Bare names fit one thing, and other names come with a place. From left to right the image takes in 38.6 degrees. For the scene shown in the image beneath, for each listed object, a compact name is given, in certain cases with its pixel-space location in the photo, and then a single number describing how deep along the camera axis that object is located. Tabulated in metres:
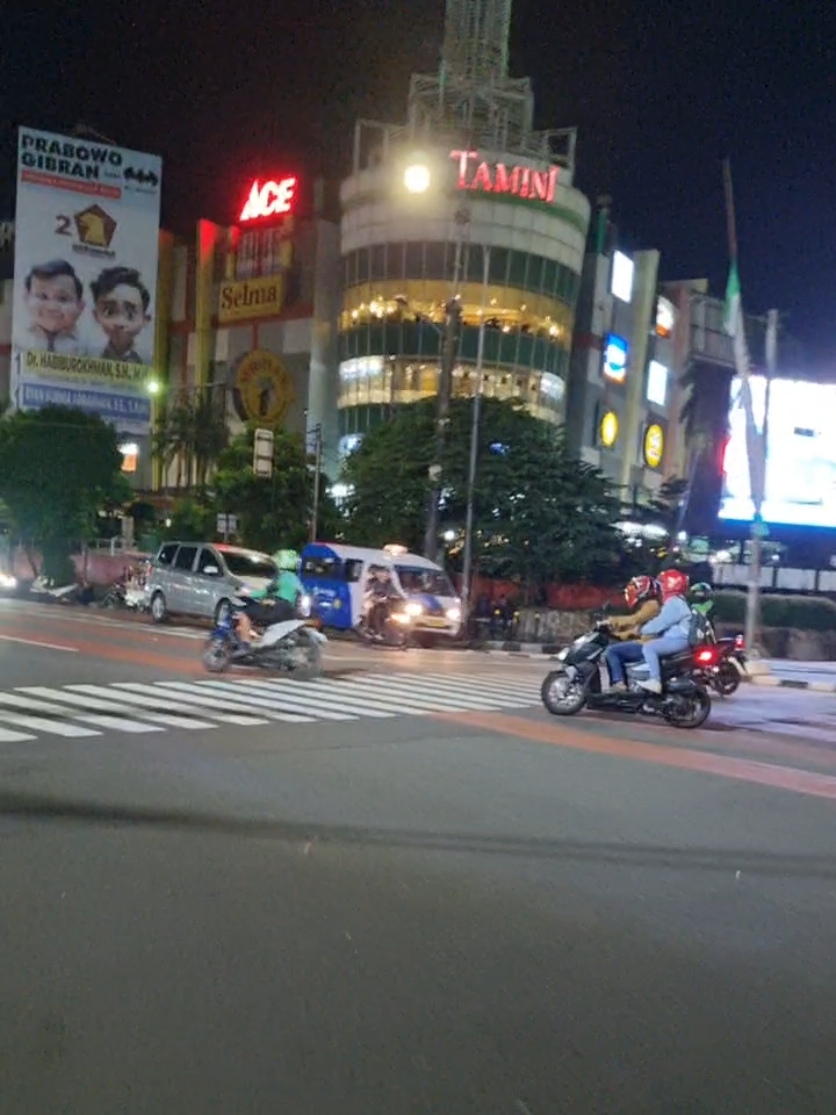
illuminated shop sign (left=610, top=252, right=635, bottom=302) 73.19
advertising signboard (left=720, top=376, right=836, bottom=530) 41.56
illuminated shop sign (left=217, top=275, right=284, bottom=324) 73.81
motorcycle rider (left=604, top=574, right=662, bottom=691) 13.99
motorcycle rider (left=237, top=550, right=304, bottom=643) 17.50
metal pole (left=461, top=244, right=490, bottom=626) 31.33
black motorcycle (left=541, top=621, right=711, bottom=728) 13.91
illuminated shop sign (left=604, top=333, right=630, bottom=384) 72.06
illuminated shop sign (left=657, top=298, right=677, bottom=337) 81.00
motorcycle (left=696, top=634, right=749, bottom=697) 17.77
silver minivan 26.73
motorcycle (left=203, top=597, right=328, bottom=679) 17.19
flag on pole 24.52
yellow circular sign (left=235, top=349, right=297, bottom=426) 73.00
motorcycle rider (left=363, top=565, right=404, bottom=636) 25.98
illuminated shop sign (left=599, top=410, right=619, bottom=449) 72.88
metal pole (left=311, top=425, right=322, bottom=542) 38.97
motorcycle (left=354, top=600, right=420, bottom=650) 25.89
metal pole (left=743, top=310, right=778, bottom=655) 25.03
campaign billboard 66.38
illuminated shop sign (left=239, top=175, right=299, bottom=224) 74.31
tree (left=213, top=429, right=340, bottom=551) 43.06
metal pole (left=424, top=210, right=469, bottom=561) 32.09
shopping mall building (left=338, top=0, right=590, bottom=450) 61.22
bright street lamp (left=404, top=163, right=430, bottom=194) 26.59
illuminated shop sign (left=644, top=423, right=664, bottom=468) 79.19
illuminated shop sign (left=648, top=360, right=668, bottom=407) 78.62
